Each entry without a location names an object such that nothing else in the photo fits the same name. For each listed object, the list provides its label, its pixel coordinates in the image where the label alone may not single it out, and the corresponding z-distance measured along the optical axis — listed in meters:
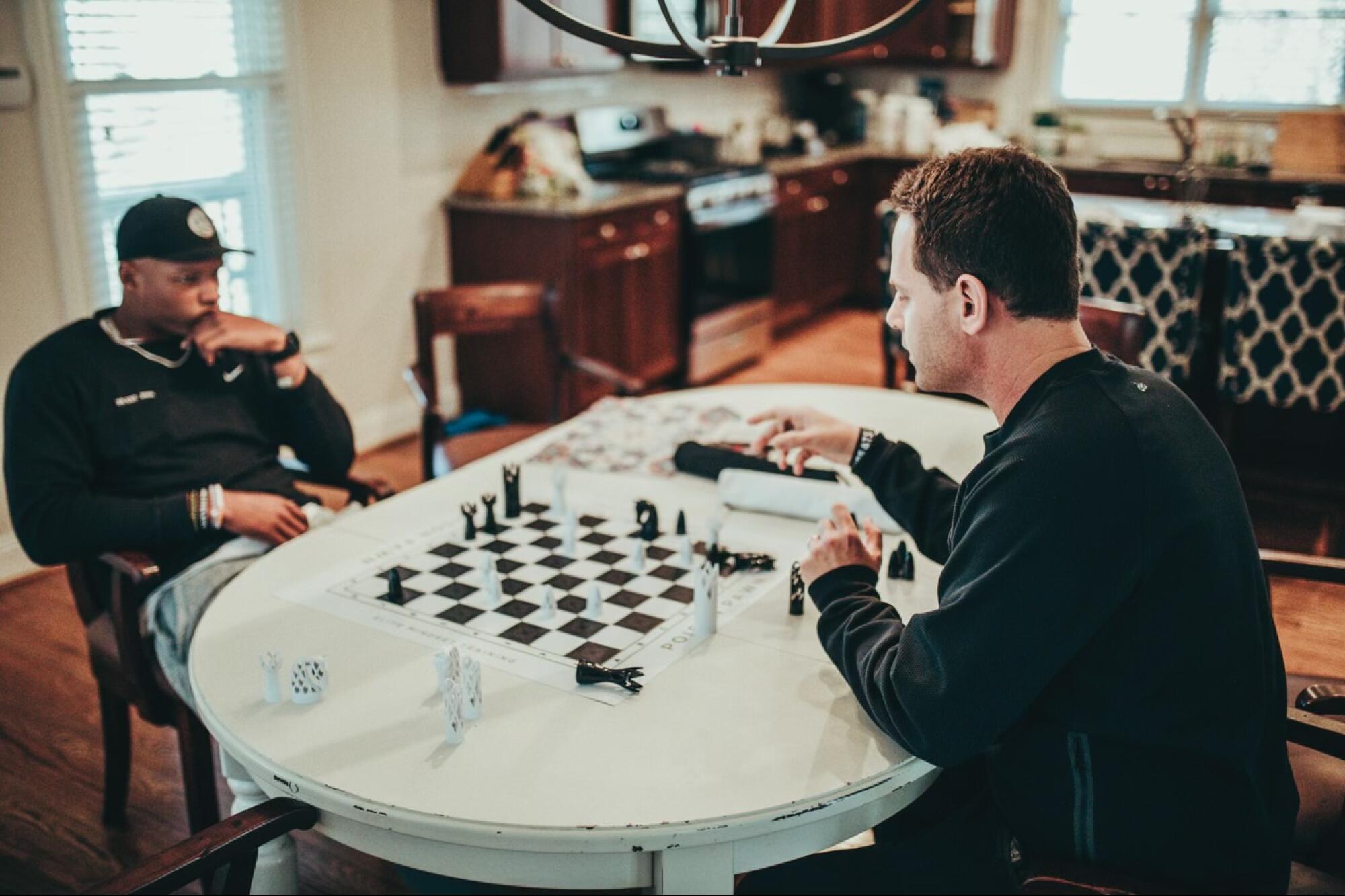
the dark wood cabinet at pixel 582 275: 4.43
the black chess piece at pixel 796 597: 1.67
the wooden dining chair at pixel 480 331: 2.92
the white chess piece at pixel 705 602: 1.58
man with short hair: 1.21
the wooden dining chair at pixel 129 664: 1.92
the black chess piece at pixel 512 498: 2.05
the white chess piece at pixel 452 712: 1.34
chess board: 1.57
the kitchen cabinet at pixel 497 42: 4.27
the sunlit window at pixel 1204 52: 6.20
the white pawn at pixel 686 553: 1.86
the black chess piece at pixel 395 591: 1.71
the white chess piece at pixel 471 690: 1.38
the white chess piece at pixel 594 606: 1.67
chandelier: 1.36
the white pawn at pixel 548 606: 1.67
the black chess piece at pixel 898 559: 1.77
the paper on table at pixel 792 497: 2.00
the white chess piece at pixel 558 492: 2.07
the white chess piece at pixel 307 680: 1.42
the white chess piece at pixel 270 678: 1.44
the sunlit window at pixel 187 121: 3.37
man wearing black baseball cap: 2.03
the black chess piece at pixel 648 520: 1.93
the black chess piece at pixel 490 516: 1.97
